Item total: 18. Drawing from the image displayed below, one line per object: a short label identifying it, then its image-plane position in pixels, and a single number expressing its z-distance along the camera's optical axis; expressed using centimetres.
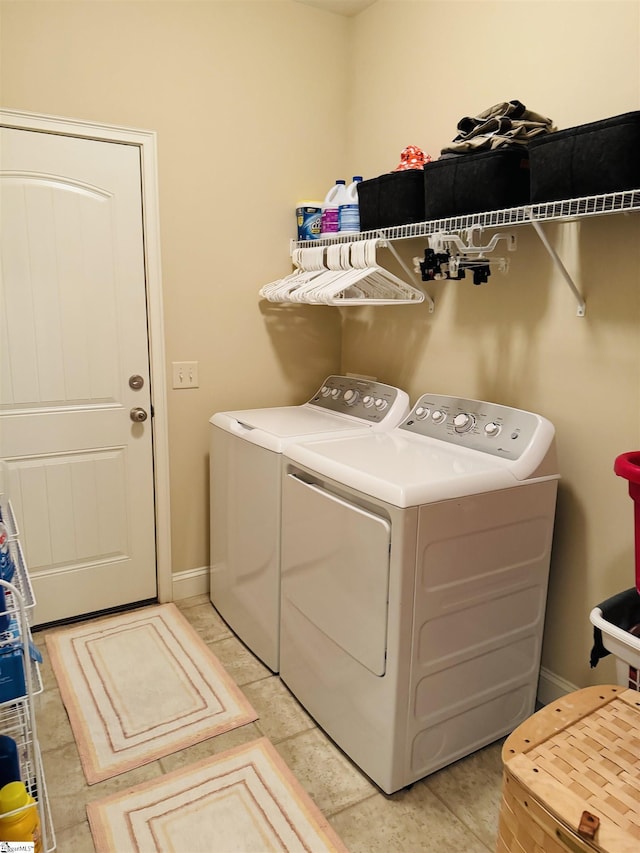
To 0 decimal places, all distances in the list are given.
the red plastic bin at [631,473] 147
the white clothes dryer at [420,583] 163
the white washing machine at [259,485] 221
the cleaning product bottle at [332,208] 254
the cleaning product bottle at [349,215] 244
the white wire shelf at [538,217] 151
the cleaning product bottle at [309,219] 273
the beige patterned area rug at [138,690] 193
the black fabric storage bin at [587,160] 146
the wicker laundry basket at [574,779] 105
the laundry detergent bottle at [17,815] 104
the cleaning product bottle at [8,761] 118
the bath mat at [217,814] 157
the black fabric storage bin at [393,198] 210
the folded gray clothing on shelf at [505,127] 178
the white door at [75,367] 230
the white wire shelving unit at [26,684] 109
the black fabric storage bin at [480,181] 176
